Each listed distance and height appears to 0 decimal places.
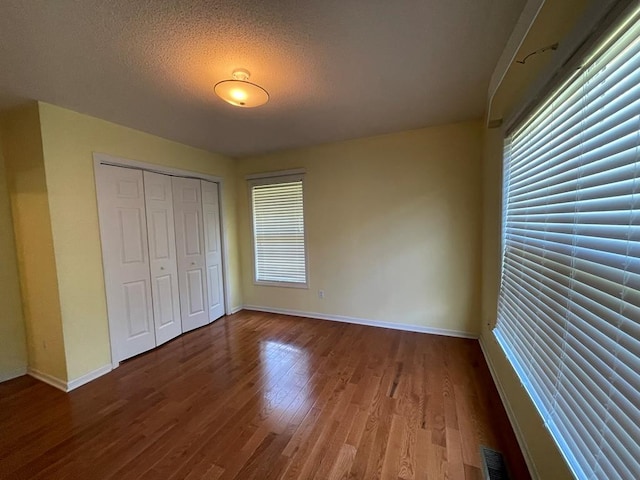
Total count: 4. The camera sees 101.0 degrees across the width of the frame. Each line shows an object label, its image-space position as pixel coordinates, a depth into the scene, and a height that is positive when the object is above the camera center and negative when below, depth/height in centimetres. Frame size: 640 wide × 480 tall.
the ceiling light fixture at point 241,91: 180 +92
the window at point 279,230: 396 -13
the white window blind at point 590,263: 75 -17
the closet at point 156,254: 271 -37
